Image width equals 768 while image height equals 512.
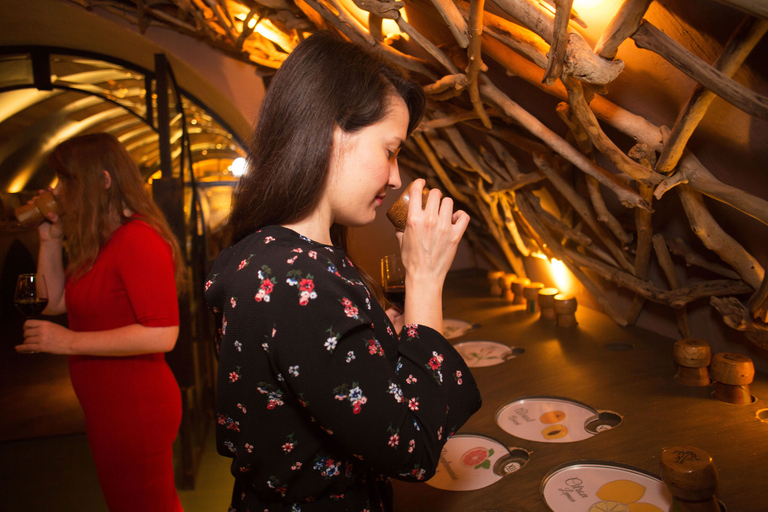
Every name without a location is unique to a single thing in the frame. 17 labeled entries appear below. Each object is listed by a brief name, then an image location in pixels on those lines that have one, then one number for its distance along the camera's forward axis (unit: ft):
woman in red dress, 3.96
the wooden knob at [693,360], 4.05
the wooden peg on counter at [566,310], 6.10
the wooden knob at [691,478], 2.37
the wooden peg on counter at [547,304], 6.48
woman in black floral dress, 1.76
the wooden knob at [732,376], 3.64
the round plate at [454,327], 6.48
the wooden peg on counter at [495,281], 8.34
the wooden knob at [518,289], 7.52
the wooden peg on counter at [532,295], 6.97
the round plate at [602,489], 2.86
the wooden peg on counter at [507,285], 8.01
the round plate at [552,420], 3.80
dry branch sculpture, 2.97
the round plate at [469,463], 3.28
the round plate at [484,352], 5.40
